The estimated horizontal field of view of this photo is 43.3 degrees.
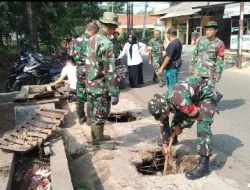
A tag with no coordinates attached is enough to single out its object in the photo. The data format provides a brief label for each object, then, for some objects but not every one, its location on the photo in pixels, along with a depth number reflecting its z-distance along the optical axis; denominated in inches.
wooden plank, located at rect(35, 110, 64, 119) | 196.9
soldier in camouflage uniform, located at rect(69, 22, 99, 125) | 214.4
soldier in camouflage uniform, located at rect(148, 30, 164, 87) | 382.6
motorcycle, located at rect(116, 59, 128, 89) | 371.2
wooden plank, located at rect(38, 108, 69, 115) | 202.7
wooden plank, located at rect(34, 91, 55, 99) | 254.2
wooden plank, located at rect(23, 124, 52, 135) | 171.5
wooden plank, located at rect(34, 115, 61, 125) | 187.9
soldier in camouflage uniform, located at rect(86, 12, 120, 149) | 164.6
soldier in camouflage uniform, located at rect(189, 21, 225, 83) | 221.9
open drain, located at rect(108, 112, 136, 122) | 255.7
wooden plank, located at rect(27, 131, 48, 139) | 166.6
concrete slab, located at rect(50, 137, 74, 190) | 119.4
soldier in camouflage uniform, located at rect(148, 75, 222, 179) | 131.5
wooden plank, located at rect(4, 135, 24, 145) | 164.8
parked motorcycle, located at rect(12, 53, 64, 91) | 339.0
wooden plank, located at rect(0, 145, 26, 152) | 156.1
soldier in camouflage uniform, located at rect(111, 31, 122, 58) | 418.7
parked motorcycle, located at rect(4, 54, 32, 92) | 349.1
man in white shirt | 240.7
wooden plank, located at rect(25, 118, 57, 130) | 177.7
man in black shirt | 268.2
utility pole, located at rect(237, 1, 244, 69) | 519.2
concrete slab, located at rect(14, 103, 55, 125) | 221.1
